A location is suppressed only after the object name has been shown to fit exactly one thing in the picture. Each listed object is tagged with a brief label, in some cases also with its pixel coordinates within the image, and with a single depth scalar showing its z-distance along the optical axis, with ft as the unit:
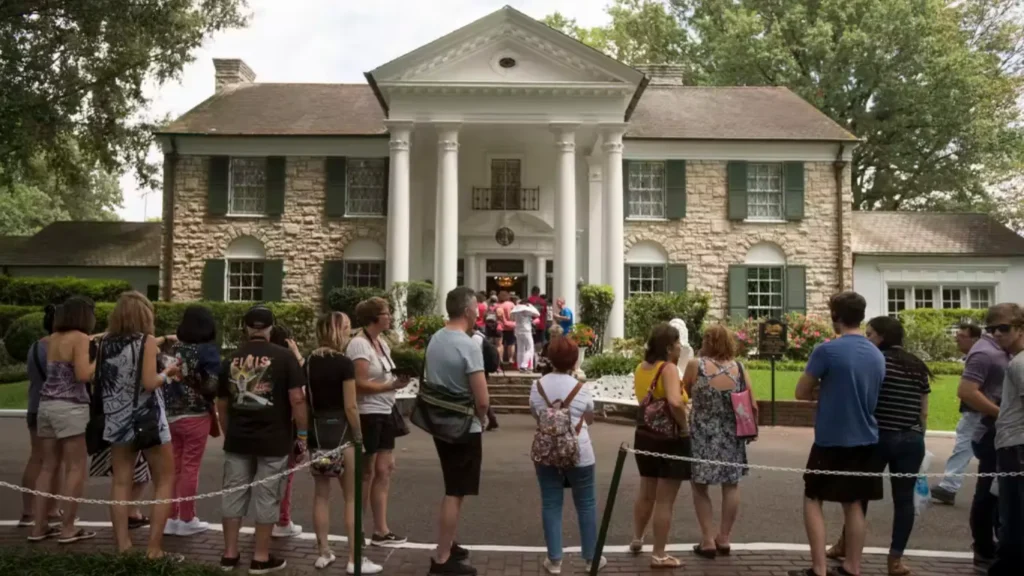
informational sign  43.47
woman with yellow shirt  17.89
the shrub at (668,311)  61.93
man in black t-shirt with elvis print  17.12
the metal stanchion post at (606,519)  16.08
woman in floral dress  18.51
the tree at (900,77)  95.45
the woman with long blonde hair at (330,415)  17.74
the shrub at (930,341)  66.23
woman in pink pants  19.07
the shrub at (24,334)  57.82
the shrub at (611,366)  48.44
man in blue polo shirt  16.53
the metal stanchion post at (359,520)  16.19
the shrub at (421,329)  53.78
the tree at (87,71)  57.16
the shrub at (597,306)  60.85
